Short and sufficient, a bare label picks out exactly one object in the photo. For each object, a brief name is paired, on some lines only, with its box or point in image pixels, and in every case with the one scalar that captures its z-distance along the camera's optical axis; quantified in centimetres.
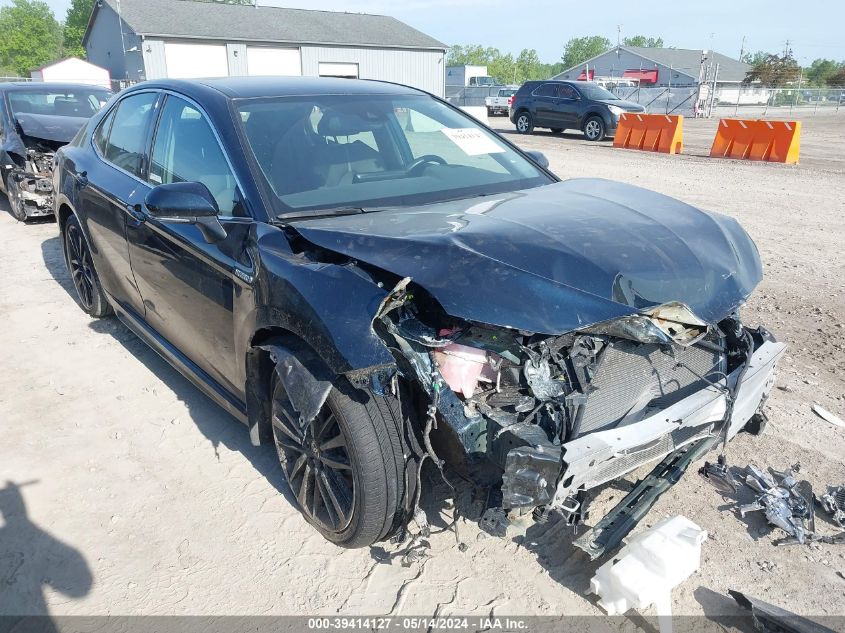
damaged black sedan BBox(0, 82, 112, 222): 889
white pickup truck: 3266
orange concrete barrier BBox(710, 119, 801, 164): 1496
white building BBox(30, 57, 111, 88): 3291
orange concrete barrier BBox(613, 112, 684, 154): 1723
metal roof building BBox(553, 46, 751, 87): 6244
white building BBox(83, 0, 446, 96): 3506
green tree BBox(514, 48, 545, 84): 10510
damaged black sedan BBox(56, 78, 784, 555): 245
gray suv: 2009
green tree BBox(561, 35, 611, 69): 12609
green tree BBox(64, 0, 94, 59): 7494
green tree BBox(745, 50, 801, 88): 5569
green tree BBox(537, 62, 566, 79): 12319
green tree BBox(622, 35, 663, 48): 13099
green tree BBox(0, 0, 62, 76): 7438
